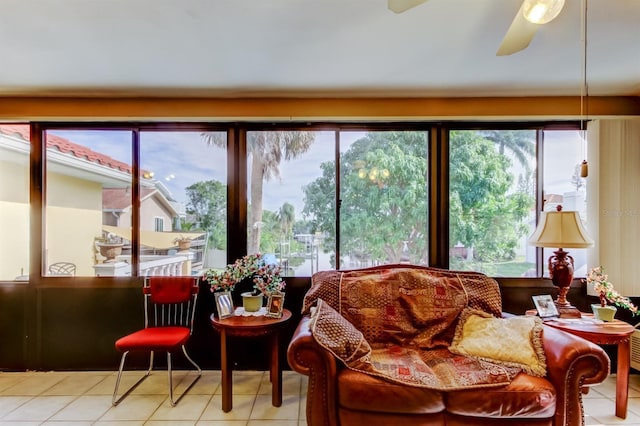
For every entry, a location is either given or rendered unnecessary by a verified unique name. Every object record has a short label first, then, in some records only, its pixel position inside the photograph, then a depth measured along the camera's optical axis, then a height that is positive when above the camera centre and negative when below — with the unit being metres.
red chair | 2.44 -0.92
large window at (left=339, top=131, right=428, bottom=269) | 3.11 +0.05
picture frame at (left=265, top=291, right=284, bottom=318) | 2.52 -0.69
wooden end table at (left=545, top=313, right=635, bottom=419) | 2.21 -0.81
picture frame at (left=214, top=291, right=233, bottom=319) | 2.50 -0.69
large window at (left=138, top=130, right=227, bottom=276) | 3.13 +0.12
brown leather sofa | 1.78 -0.98
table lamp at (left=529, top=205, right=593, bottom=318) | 2.42 -0.20
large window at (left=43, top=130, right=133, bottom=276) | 3.09 +0.09
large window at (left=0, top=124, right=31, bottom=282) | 3.07 +0.03
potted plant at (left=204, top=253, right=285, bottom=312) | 2.61 -0.51
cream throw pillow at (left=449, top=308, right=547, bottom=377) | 1.97 -0.80
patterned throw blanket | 1.94 -0.70
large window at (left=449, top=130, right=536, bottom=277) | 3.08 +0.08
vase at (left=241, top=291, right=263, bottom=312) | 2.61 -0.69
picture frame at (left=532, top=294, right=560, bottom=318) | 2.48 -0.69
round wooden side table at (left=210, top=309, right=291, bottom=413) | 2.35 -0.85
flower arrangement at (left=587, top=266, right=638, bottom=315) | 2.43 -0.56
